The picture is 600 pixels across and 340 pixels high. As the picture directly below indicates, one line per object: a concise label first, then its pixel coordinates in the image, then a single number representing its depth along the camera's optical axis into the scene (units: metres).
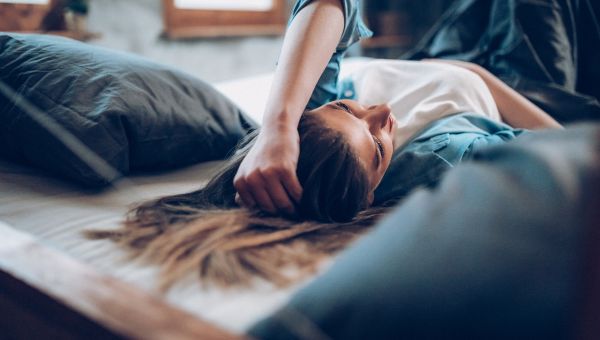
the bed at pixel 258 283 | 0.29
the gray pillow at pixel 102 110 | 0.72
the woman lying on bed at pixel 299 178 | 0.51
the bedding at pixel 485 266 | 0.28
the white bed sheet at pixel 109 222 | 0.42
